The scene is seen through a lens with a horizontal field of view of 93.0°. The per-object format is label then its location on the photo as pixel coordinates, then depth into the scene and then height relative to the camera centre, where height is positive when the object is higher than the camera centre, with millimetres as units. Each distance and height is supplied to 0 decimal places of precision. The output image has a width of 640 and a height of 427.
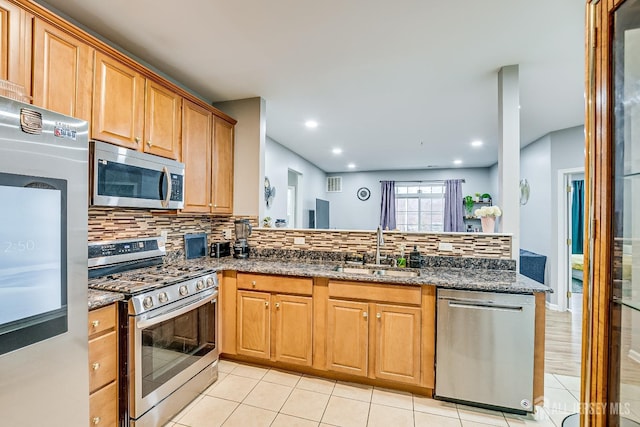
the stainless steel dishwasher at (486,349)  1987 -900
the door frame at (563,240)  4367 -346
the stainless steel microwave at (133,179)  1869 +239
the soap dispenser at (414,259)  2653 -385
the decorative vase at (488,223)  2631 -66
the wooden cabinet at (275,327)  2465 -942
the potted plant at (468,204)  7445 +279
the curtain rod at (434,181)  7887 +895
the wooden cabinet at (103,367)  1552 -818
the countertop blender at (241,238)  3135 -259
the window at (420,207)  7914 +212
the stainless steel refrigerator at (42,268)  1106 -221
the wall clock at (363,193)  8383 +596
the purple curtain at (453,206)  7590 +232
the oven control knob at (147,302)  1740 -515
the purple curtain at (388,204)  8109 +287
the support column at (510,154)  2529 +517
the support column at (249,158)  3279 +606
